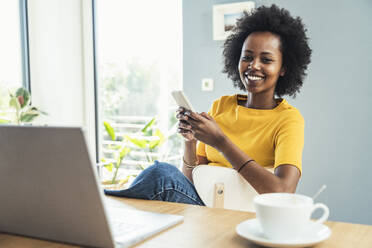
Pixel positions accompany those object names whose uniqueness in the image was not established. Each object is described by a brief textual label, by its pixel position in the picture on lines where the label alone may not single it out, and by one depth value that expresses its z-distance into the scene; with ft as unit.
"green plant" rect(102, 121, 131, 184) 9.53
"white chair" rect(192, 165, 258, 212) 4.02
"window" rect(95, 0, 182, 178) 11.52
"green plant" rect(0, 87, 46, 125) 9.18
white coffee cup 2.03
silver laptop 1.90
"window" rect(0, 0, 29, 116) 9.93
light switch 9.23
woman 4.23
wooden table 2.23
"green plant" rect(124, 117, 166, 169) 9.41
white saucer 2.07
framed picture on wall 8.77
